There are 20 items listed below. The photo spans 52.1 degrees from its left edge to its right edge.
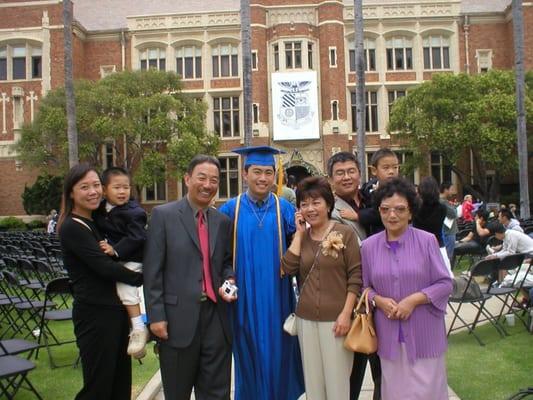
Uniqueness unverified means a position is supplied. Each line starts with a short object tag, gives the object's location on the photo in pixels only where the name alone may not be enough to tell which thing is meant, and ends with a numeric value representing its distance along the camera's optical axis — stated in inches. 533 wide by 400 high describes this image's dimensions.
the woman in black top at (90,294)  128.2
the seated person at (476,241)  423.8
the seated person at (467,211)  688.6
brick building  1157.1
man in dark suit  128.6
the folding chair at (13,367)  147.4
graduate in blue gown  144.2
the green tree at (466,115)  952.3
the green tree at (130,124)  951.0
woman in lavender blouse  124.0
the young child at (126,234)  128.3
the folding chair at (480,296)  239.5
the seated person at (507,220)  360.8
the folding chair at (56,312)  224.0
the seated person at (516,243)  313.3
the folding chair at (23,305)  247.8
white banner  1128.8
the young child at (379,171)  152.5
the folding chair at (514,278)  255.3
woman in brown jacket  129.4
